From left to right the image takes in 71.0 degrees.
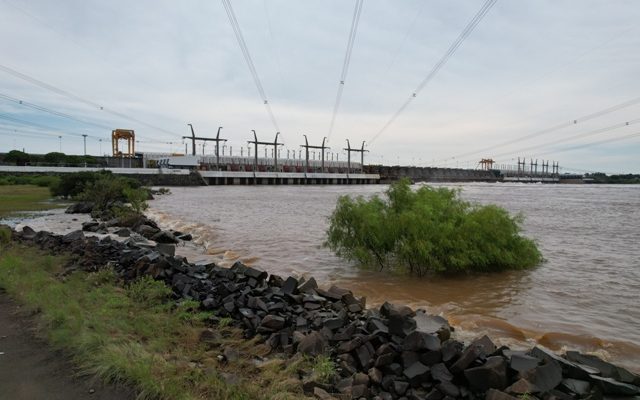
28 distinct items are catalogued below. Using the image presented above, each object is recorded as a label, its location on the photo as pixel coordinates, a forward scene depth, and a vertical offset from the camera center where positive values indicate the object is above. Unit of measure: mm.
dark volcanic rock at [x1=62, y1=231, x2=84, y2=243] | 16464 -2554
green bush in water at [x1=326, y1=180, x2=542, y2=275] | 13211 -1911
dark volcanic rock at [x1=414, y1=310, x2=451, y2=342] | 6883 -2526
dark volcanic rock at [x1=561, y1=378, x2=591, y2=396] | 5523 -2667
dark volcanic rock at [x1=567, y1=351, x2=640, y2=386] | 5953 -2698
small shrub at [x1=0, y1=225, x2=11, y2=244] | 15132 -2291
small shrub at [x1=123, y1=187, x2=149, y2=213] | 29281 -2008
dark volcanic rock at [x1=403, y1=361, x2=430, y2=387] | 5648 -2573
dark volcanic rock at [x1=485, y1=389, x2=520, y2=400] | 5023 -2528
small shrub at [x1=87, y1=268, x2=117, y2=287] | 9805 -2423
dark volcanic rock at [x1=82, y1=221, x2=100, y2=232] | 22317 -2866
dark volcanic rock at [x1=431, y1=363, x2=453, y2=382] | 5664 -2577
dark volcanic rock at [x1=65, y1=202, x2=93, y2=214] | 31234 -2724
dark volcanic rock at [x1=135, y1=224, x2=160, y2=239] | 20850 -2887
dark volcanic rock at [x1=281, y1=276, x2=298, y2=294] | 9383 -2437
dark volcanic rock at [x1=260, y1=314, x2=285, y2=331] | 7454 -2539
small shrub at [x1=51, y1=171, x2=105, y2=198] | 43750 -1382
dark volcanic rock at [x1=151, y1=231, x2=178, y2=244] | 19875 -3004
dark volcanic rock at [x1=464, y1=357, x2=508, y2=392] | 5457 -2506
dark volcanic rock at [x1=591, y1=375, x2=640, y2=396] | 5621 -2708
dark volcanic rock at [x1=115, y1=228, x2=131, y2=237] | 20634 -2897
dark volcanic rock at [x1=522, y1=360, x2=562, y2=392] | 5500 -2543
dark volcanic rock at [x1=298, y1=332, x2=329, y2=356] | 6409 -2525
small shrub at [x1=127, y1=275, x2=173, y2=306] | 8562 -2413
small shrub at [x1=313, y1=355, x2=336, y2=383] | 5582 -2528
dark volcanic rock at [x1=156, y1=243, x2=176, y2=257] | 14005 -2578
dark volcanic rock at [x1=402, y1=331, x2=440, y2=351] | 6129 -2354
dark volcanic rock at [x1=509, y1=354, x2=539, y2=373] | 5711 -2466
